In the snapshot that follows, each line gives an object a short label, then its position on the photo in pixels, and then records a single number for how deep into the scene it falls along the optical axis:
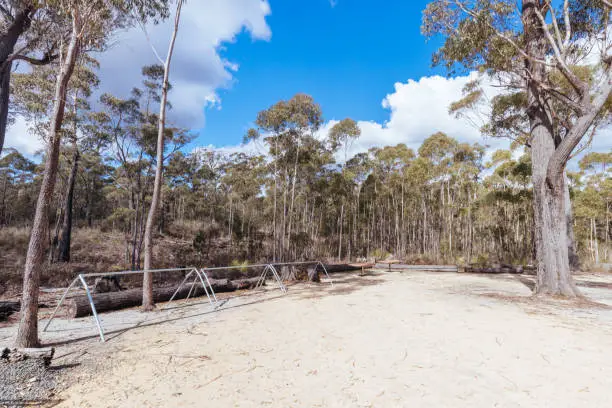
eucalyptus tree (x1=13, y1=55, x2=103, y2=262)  9.84
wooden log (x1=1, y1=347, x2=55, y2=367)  2.75
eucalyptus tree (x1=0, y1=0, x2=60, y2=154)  5.99
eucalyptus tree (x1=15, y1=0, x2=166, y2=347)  3.48
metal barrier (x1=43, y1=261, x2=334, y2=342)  3.96
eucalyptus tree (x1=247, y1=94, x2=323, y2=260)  12.78
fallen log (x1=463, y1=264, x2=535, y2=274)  13.02
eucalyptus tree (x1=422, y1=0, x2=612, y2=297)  5.96
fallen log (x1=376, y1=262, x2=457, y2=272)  13.73
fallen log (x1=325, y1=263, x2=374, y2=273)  13.80
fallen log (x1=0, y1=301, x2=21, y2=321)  5.27
